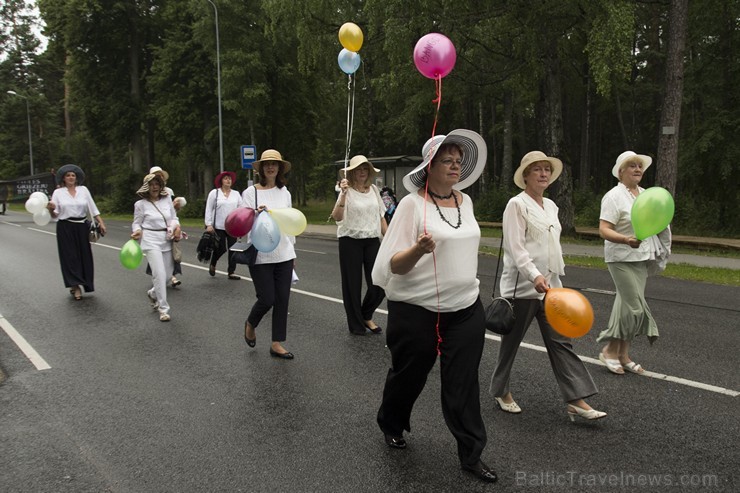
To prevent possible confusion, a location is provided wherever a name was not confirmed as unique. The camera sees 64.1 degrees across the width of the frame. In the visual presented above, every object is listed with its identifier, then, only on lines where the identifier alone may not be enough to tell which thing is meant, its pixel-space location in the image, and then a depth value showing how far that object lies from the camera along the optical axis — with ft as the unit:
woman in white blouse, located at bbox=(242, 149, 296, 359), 18.86
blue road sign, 77.10
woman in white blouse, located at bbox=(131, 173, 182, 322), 25.38
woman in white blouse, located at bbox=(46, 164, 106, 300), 29.73
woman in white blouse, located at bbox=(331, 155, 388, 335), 22.02
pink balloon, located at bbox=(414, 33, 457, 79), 14.74
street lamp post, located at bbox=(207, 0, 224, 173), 90.22
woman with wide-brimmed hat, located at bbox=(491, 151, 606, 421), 13.60
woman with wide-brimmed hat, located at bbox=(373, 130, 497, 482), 10.94
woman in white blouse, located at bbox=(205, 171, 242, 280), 35.50
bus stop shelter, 81.91
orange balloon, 12.00
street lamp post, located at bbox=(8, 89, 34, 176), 173.62
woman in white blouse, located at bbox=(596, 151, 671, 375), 16.63
